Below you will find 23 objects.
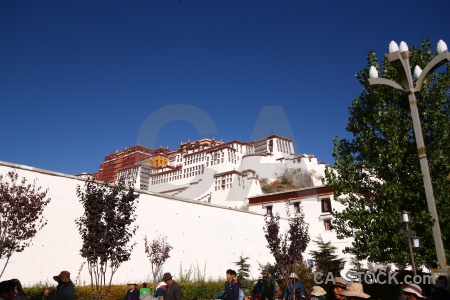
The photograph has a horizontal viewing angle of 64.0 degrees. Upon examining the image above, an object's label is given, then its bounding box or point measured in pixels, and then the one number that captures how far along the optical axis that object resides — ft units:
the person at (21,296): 19.05
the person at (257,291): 43.73
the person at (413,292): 14.96
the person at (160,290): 37.97
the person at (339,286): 17.25
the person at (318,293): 25.19
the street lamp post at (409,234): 33.68
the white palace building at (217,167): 270.26
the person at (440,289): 18.66
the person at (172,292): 28.40
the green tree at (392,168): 39.99
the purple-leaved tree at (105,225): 34.01
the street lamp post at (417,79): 26.77
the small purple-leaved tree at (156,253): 66.03
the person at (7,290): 14.17
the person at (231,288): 30.35
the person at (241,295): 41.35
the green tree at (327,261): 76.95
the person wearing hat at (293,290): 37.82
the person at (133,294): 31.40
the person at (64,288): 22.29
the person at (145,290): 40.69
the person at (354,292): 14.70
